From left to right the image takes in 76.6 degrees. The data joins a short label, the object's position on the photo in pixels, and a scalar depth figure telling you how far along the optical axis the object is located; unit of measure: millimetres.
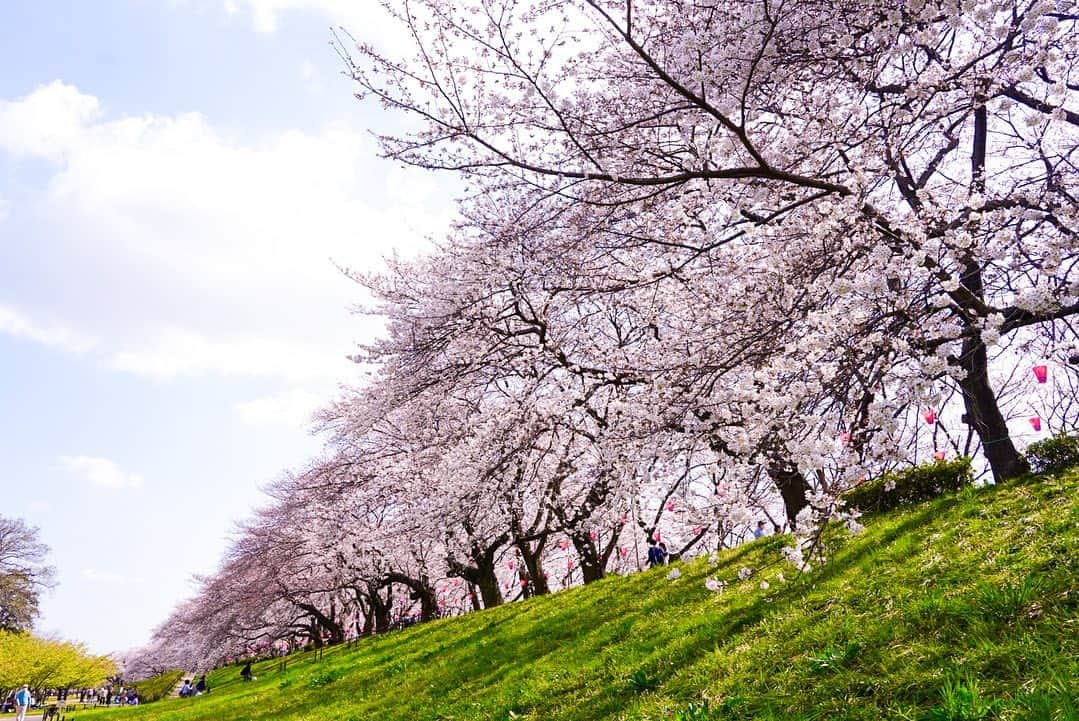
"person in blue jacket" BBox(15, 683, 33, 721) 25516
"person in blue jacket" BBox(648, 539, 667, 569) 17547
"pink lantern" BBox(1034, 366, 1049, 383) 7609
